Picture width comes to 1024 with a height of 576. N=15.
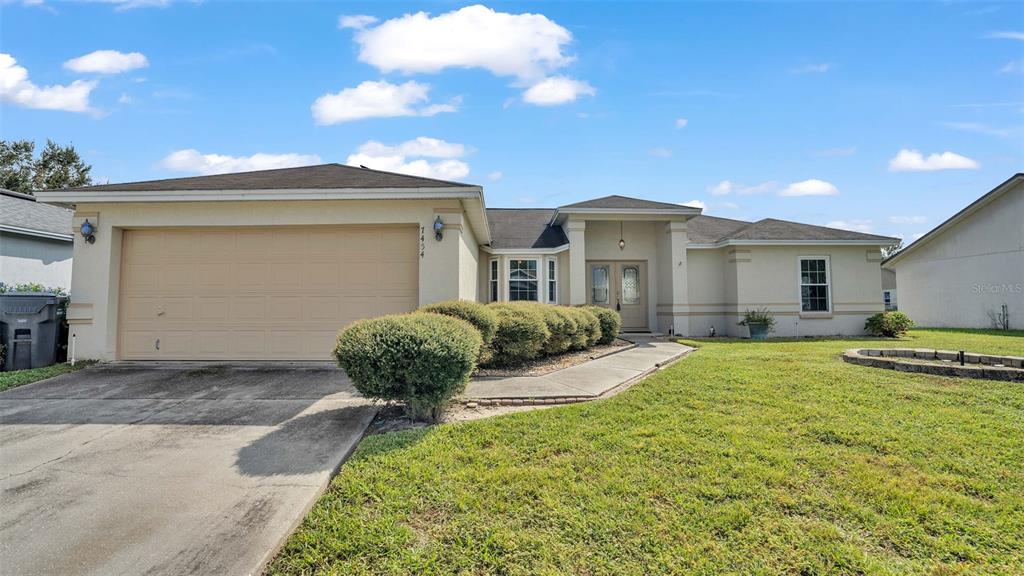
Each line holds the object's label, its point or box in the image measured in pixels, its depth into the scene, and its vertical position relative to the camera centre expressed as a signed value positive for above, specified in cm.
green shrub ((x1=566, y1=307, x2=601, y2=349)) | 955 -57
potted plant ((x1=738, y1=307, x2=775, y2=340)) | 1289 -57
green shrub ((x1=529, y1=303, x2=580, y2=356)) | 863 -50
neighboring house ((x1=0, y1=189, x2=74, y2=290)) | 1142 +184
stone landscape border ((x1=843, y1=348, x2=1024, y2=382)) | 597 -95
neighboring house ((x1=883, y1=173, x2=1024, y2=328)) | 1493 +147
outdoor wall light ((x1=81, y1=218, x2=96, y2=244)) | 799 +142
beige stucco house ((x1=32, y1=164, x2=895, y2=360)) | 795 +90
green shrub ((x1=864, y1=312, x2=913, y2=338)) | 1279 -61
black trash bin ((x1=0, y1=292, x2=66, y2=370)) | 764 -40
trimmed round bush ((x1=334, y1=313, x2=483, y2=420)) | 450 -61
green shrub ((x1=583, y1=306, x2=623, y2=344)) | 1099 -45
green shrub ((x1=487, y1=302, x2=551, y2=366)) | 764 -56
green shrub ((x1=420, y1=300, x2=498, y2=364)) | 666 -12
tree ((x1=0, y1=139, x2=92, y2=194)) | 2950 +1033
